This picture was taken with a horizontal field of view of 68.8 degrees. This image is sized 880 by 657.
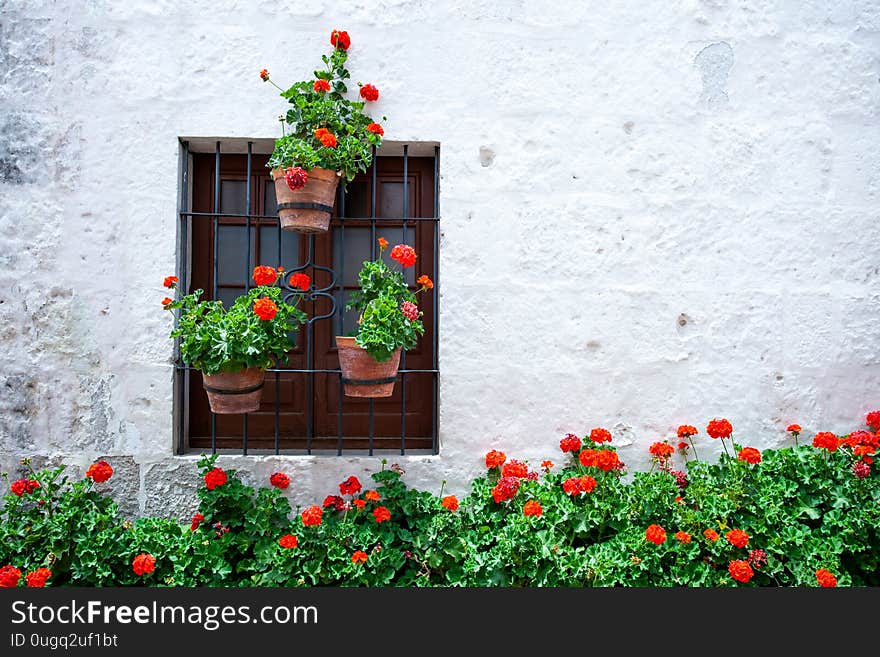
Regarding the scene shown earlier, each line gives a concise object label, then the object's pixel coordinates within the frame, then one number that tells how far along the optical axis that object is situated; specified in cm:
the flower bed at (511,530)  218
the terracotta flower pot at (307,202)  245
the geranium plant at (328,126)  243
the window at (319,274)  278
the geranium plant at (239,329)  225
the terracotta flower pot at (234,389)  235
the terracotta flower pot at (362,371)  239
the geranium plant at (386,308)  231
